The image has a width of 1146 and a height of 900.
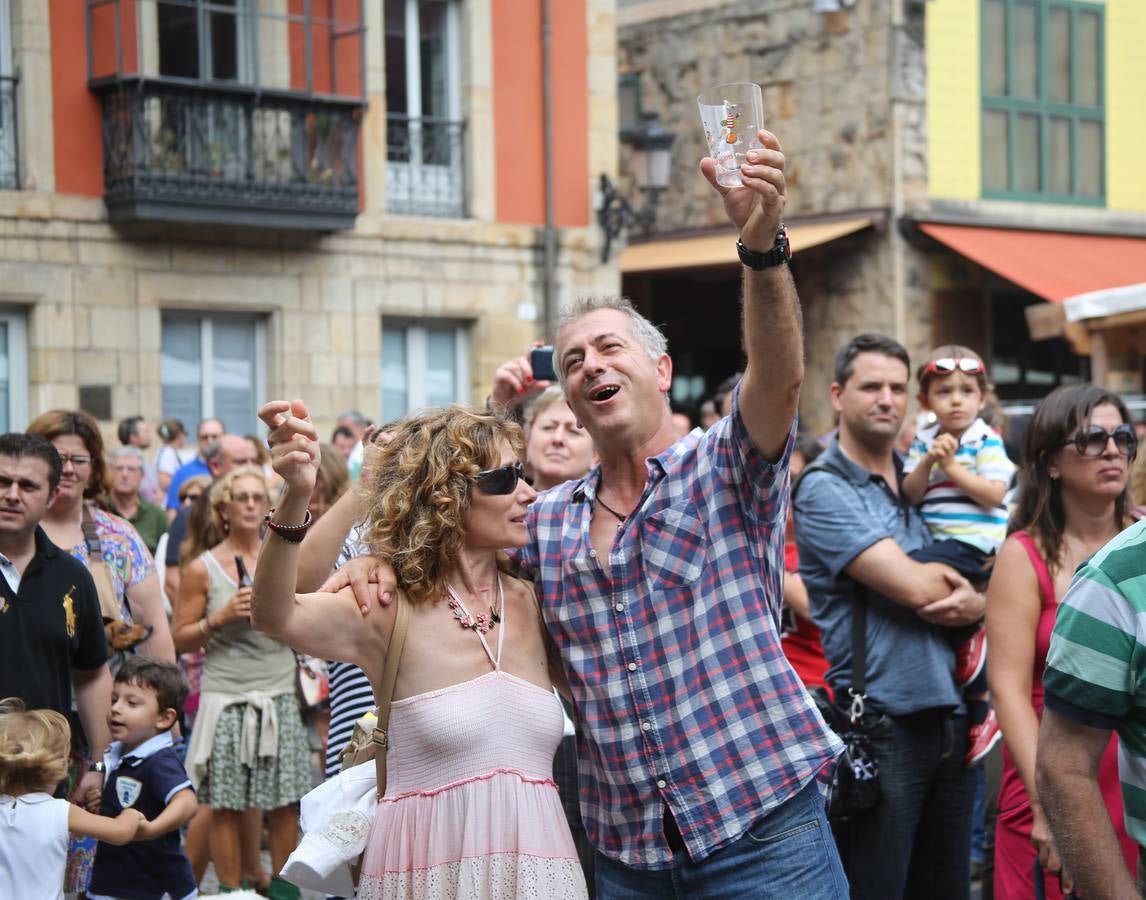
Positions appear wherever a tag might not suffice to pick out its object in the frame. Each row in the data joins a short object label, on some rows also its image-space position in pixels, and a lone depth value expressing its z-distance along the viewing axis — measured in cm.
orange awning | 1853
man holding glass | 341
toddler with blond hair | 475
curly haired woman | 350
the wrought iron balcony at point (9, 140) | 1527
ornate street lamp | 1753
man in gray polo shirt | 497
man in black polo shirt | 505
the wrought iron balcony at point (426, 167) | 1773
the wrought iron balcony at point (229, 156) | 1534
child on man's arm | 526
